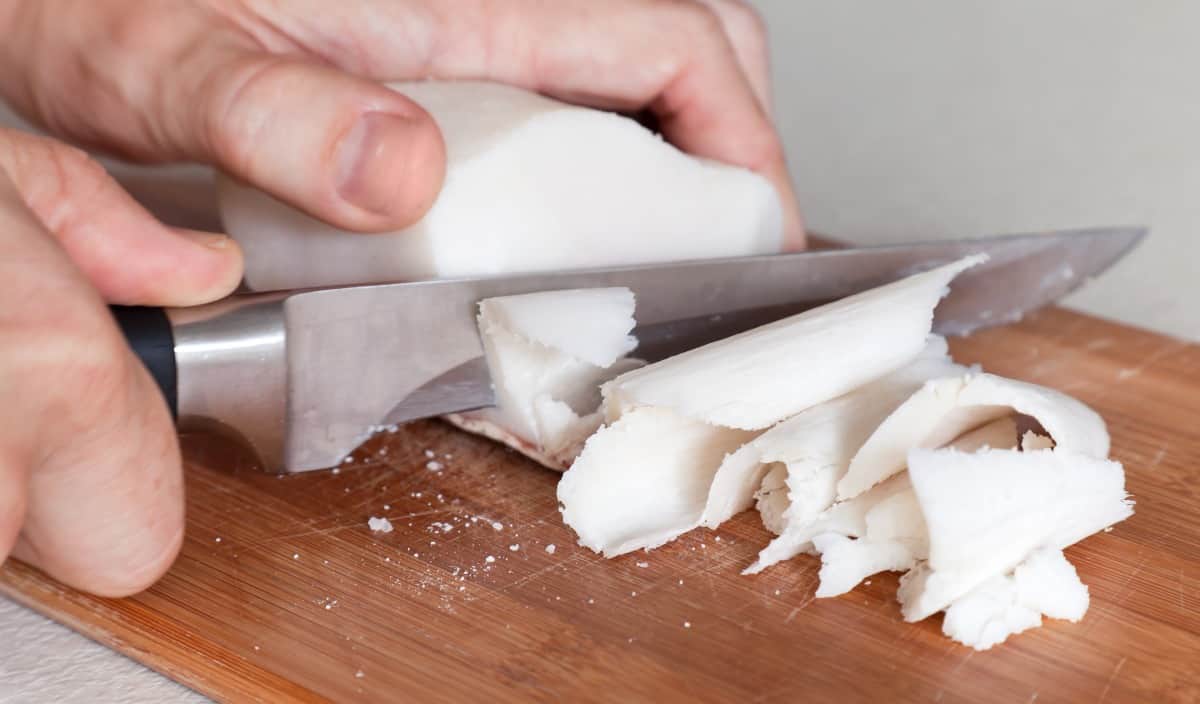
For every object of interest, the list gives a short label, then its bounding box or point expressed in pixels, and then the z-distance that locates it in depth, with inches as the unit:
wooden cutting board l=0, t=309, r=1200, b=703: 16.3
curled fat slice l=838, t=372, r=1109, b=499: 17.3
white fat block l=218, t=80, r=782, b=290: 19.0
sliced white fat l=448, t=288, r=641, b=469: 18.3
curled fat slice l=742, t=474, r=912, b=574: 17.5
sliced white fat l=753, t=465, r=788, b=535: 17.9
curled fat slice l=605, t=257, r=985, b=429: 17.7
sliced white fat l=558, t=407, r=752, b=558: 17.7
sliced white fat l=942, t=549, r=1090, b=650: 16.7
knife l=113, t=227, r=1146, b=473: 17.5
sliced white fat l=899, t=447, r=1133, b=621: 16.5
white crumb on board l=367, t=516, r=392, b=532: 17.9
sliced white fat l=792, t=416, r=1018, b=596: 17.2
